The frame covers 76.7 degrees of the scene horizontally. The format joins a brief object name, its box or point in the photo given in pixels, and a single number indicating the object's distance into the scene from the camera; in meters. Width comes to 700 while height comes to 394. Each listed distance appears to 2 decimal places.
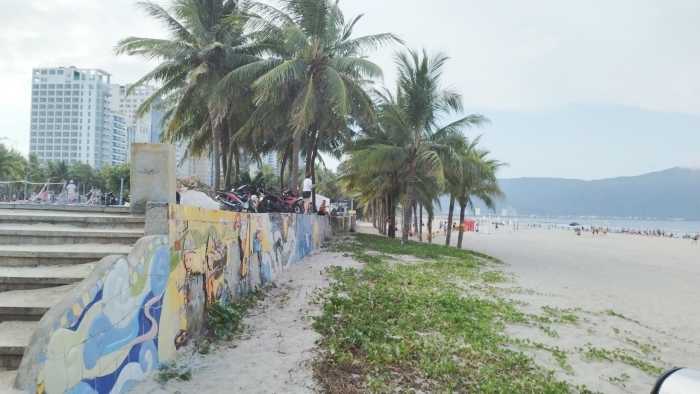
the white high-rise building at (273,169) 73.10
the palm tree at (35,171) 59.01
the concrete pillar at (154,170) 4.88
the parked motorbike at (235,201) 10.56
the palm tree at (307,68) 15.45
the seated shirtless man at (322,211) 20.36
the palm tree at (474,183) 19.61
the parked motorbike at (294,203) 13.64
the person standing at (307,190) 15.42
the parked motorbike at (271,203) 11.91
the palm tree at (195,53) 17.16
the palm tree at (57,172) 60.78
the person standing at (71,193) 17.39
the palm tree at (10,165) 46.74
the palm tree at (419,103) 18.67
